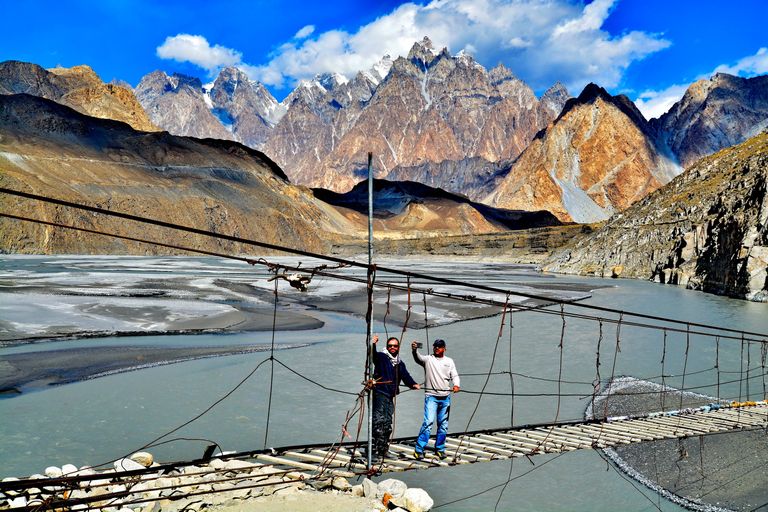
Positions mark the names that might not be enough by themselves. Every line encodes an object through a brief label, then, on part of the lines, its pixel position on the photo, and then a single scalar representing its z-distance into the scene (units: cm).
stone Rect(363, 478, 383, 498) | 871
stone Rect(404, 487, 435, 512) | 848
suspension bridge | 829
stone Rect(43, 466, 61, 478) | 924
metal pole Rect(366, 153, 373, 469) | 796
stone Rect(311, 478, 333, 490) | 896
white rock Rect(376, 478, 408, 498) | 882
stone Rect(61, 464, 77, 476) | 927
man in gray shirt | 863
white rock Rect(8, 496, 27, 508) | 789
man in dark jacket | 860
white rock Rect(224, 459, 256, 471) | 909
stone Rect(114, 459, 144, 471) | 912
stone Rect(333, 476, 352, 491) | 895
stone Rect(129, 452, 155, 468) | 1022
